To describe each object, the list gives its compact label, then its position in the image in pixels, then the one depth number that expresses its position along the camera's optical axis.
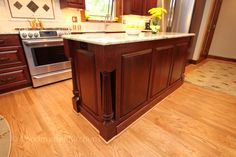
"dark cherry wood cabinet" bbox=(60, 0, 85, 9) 2.73
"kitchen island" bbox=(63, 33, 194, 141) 1.15
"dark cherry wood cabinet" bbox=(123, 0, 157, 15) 3.98
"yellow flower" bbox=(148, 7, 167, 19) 1.78
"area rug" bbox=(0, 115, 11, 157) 1.22
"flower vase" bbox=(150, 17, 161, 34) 1.87
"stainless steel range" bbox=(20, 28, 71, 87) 2.23
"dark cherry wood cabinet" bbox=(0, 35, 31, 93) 2.06
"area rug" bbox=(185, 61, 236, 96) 2.61
